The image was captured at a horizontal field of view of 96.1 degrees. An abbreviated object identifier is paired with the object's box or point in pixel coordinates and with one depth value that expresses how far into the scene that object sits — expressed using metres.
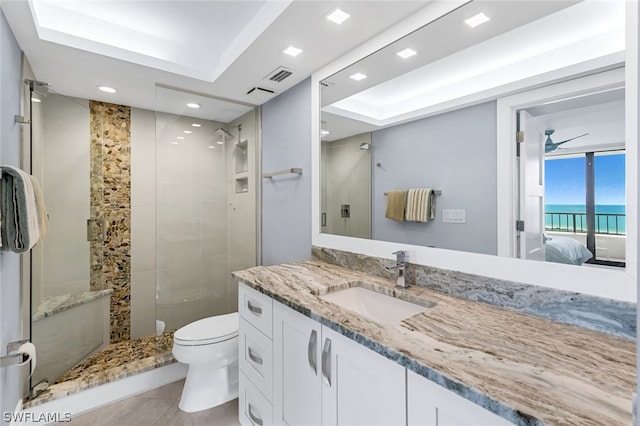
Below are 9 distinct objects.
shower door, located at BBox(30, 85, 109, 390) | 1.92
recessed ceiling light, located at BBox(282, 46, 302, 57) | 1.71
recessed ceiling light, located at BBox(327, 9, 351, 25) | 1.40
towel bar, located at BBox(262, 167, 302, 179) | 2.19
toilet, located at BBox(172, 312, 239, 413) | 1.89
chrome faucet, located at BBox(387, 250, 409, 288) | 1.39
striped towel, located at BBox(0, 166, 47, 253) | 1.27
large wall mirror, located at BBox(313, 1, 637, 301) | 0.94
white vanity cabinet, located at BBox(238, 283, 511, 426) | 0.75
